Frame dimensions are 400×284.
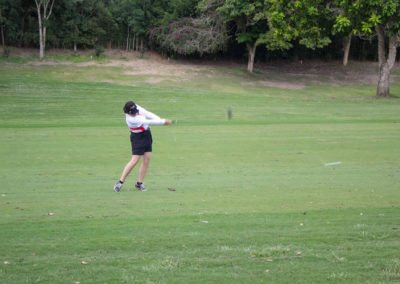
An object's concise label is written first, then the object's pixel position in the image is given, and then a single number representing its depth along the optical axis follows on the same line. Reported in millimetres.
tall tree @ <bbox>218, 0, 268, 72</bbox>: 52031
